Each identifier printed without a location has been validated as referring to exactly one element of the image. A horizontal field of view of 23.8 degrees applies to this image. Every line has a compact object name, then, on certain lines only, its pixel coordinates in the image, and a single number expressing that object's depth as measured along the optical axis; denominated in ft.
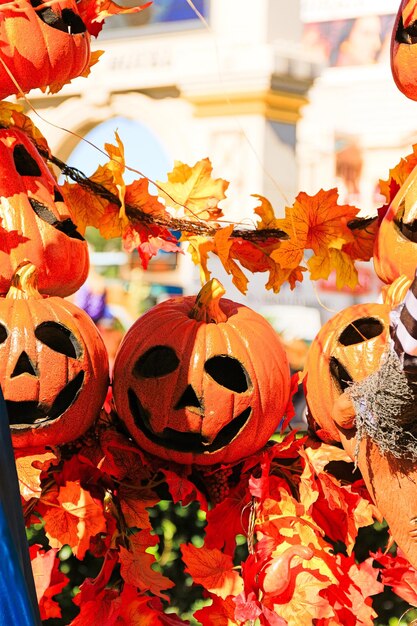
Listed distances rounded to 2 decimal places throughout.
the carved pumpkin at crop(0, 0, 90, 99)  8.02
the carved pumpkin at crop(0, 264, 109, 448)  7.77
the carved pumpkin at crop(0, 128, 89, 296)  8.15
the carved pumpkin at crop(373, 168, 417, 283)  7.89
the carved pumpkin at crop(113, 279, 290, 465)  7.93
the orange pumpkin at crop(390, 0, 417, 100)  7.97
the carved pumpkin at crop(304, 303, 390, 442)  7.95
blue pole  5.45
